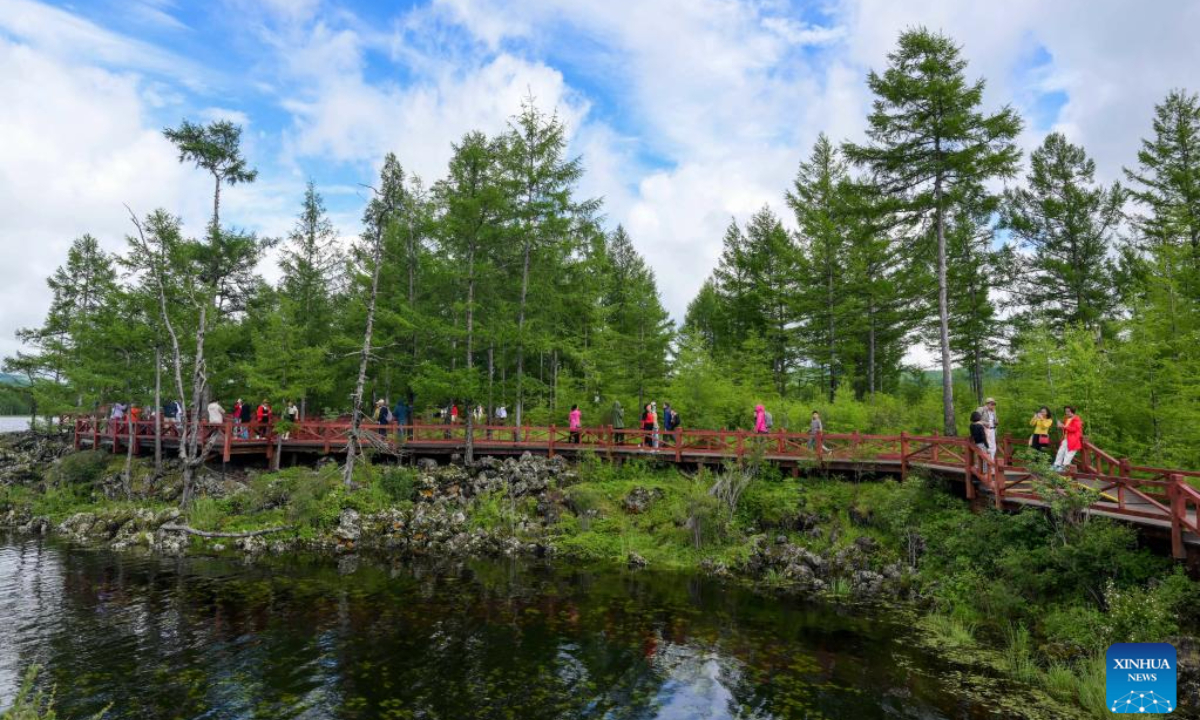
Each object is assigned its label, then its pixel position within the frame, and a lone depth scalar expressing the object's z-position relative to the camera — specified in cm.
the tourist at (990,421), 1532
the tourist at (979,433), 1528
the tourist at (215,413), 2543
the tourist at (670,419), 2294
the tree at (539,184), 2403
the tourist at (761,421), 2095
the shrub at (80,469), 2662
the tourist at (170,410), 3247
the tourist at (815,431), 1898
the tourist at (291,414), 2566
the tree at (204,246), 2269
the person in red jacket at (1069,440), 1323
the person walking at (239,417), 2512
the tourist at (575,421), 2331
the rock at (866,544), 1578
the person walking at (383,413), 2541
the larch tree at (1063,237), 2867
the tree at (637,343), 2598
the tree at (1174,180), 2341
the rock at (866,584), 1443
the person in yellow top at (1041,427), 1429
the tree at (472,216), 2280
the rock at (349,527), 2000
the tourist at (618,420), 2330
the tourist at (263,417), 2550
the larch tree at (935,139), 1941
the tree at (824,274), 3153
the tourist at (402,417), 2415
